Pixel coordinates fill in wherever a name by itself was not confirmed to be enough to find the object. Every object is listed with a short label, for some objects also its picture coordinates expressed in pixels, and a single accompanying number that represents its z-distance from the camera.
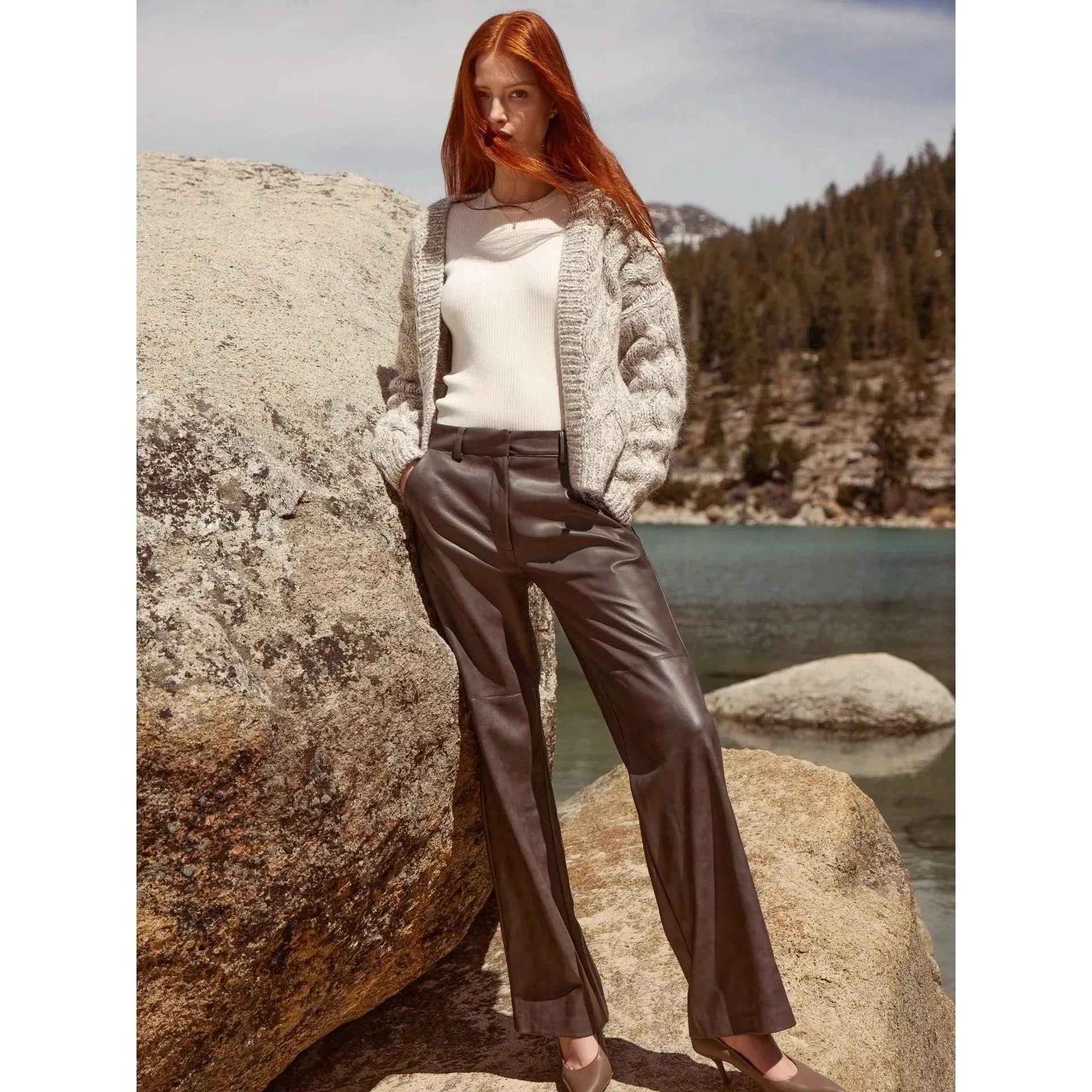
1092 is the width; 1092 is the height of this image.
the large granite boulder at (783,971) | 2.85
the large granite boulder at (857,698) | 9.62
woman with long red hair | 2.49
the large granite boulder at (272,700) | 2.26
